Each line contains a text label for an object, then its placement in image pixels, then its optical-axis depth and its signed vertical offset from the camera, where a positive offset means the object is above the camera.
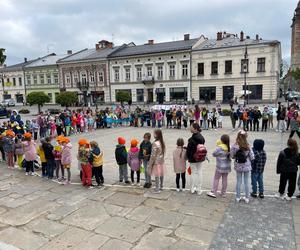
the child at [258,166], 6.32 -1.49
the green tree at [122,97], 42.19 +0.95
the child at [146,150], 7.22 -1.22
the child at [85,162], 7.48 -1.55
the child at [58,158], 8.21 -1.57
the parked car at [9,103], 52.79 +0.54
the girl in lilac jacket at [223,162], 6.48 -1.42
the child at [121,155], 7.59 -1.40
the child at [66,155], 7.99 -1.44
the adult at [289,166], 6.22 -1.48
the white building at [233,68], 38.31 +4.63
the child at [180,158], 6.88 -1.38
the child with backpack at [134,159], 7.48 -1.51
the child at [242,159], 6.23 -1.30
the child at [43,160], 8.46 -1.68
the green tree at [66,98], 36.84 +0.84
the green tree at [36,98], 33.97 +0.87
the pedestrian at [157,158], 6.92 -1.38
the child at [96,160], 7.45 -1.49
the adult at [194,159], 6.66 -1.34
